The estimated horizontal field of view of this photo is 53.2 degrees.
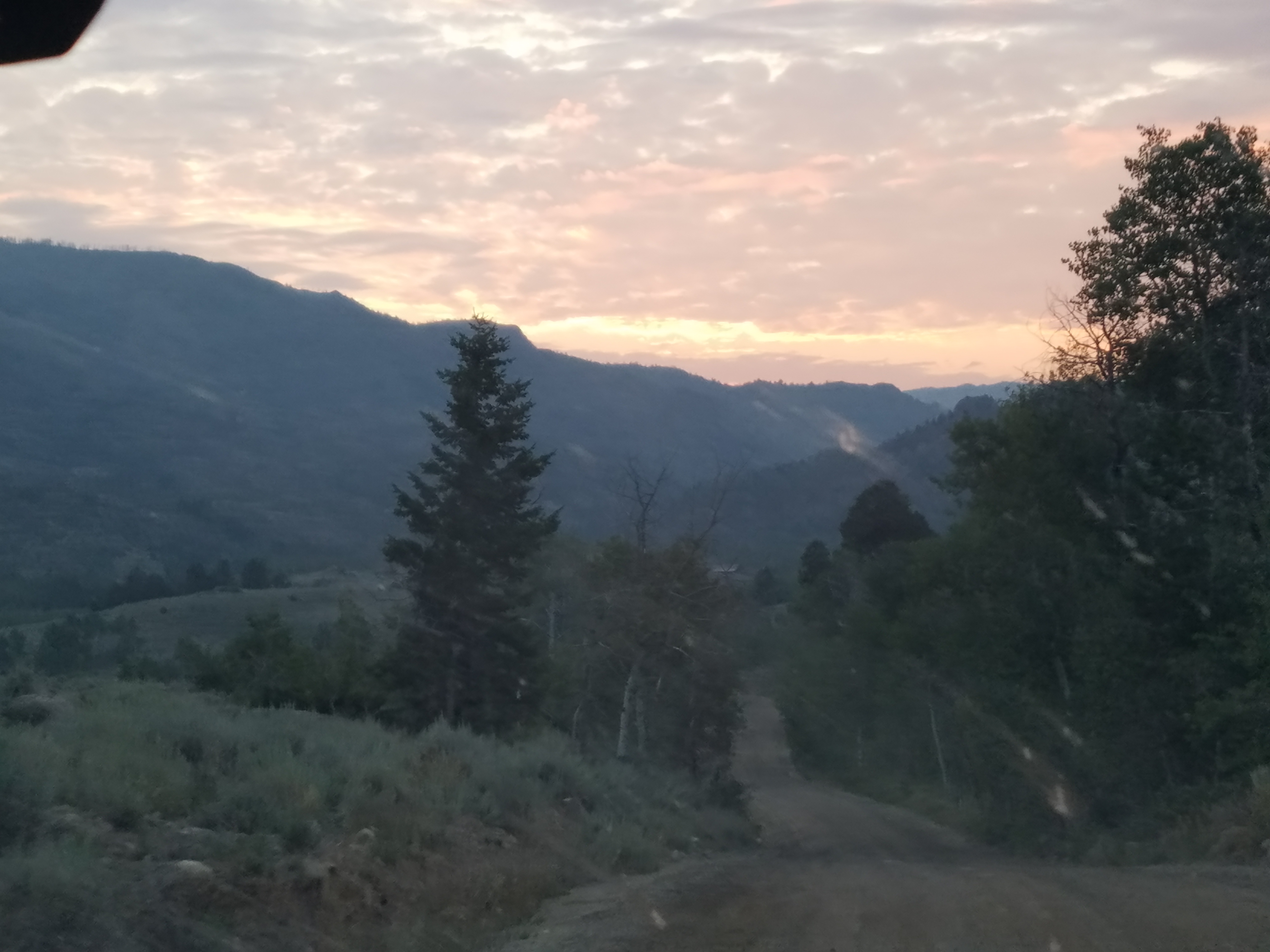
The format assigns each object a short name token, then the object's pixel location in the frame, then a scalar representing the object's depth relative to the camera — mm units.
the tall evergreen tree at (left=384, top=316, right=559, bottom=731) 34375
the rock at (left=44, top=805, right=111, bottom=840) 10195
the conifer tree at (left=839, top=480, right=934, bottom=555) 62938
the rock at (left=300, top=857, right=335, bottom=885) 11266
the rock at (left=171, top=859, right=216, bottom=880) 10180
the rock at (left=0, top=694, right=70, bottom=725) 15953
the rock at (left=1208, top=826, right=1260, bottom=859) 17688
